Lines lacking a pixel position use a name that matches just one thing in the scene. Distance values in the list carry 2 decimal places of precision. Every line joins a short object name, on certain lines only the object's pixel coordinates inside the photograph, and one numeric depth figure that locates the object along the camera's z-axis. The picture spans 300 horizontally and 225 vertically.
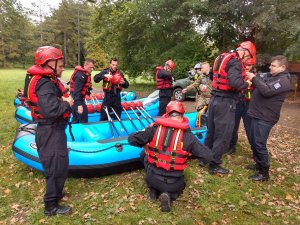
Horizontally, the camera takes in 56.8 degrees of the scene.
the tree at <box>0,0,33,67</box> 53.19
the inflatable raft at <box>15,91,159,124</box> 7.71
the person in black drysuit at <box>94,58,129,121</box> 7.09
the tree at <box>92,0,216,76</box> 13.68
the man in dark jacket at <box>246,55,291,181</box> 4.32
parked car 13.28
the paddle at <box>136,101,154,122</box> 8.50
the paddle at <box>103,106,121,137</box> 6.01
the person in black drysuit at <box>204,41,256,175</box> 4.30
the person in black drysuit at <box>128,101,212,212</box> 3.57
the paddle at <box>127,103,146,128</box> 8.20
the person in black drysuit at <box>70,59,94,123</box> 6.64
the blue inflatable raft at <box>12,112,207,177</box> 4.66
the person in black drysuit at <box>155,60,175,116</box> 7.58
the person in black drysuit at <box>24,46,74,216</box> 3.38
